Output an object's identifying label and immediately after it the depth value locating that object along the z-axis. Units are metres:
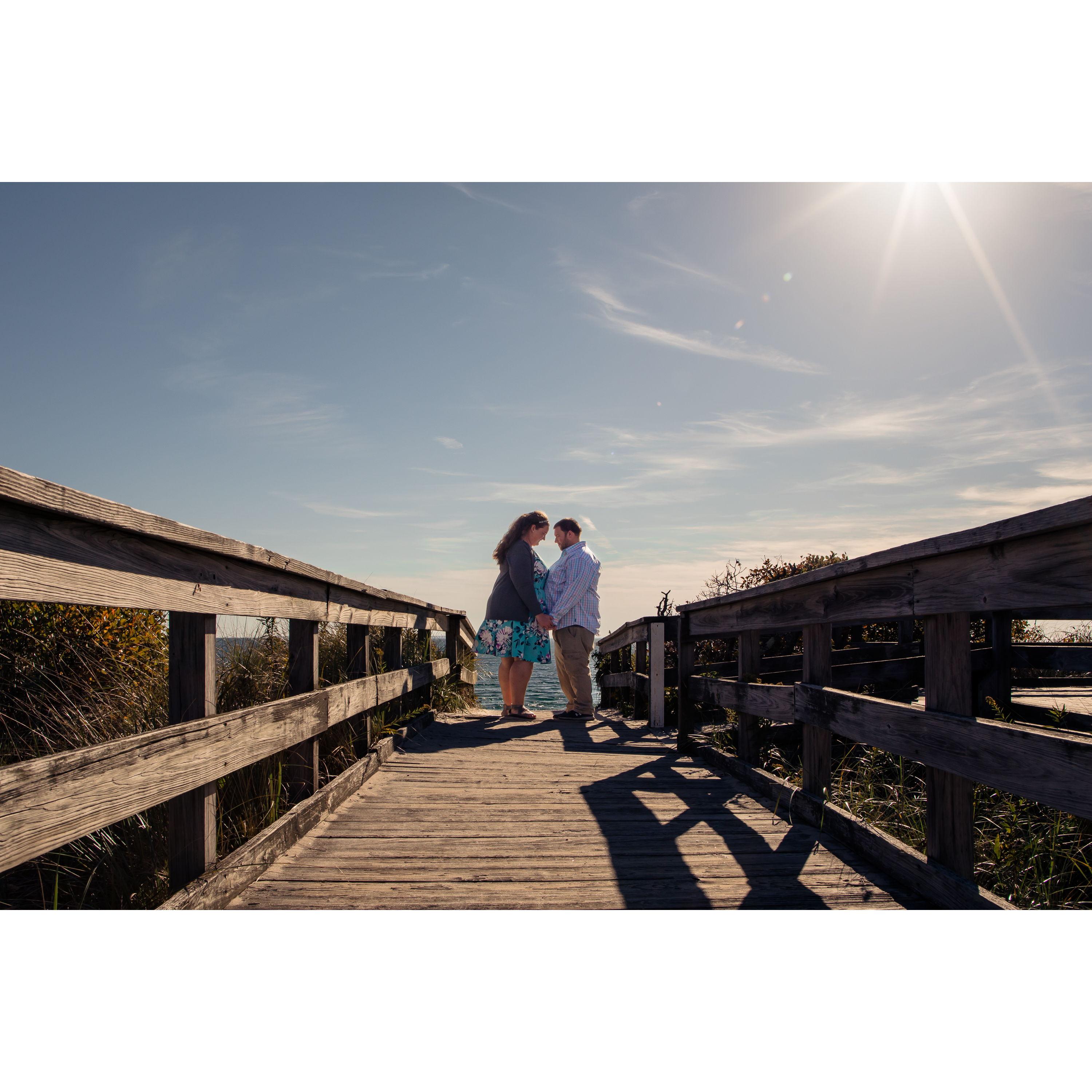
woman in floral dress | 7.49
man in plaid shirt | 7.48
